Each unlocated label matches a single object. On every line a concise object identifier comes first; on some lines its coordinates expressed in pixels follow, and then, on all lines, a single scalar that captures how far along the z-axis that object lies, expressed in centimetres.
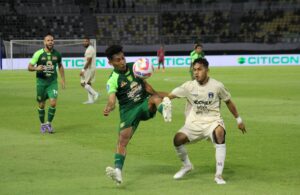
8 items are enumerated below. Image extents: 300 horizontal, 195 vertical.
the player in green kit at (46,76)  1544
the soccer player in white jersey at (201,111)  914
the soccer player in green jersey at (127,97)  922
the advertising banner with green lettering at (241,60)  5781
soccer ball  900
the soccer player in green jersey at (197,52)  2861
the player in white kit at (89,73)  2278
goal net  5178
